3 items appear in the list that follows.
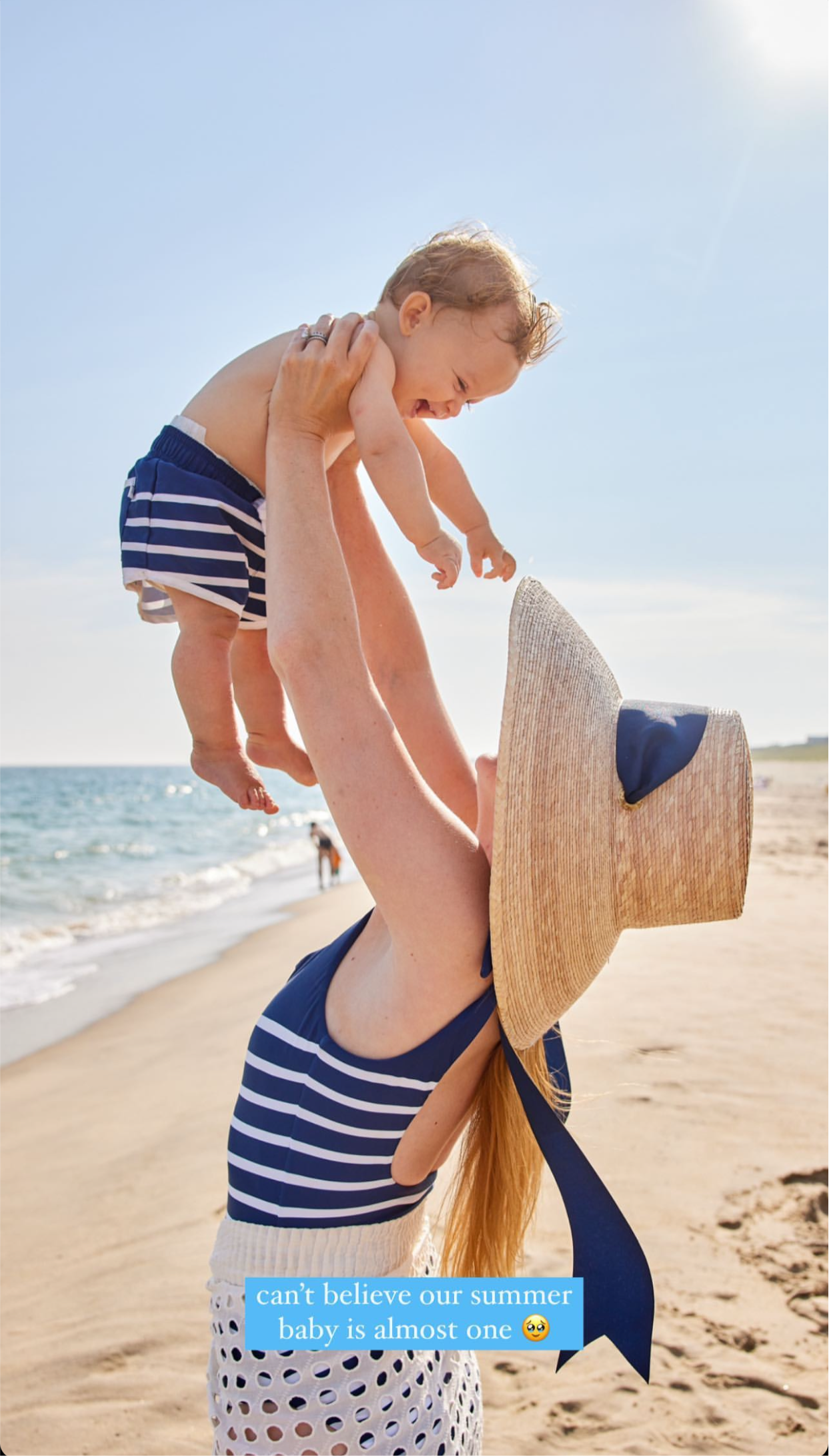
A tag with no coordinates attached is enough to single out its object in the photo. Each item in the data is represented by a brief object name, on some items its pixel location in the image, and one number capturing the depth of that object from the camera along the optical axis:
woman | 1.18
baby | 1.74
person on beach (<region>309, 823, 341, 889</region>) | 18.89
